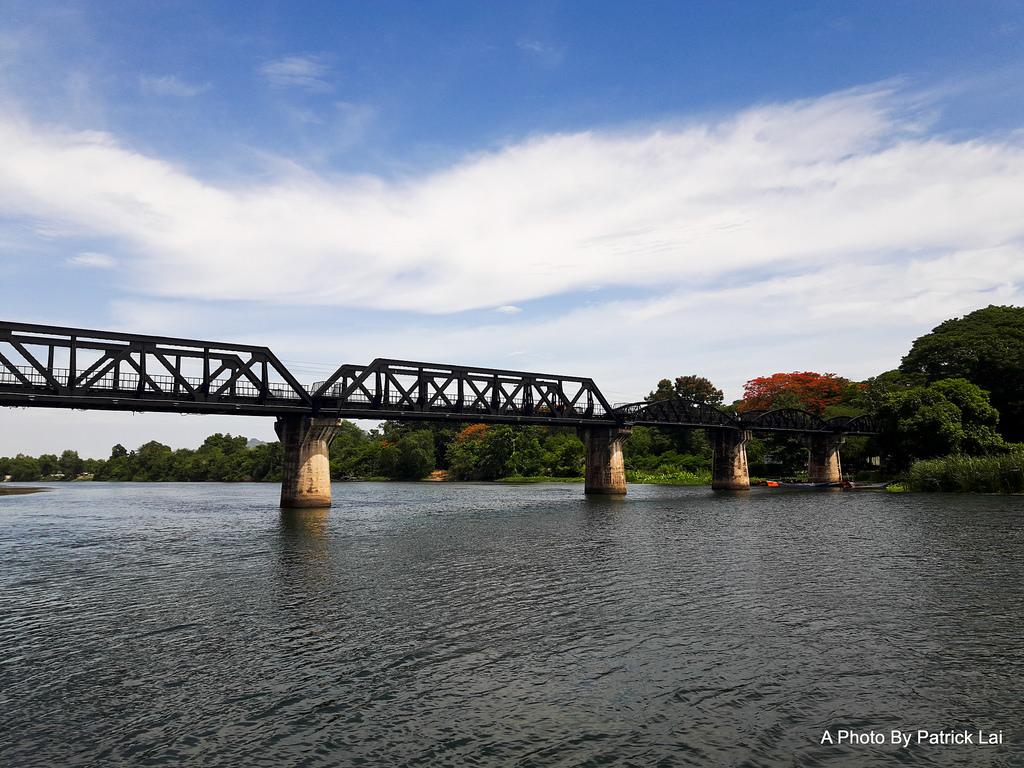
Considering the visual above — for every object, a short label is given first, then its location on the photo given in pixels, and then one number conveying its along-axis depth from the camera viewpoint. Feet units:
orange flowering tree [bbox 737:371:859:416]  472.03
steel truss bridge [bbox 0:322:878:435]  175.32
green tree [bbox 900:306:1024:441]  337.93
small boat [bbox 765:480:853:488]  362.33
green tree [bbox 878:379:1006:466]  285.23
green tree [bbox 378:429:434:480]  598.34
